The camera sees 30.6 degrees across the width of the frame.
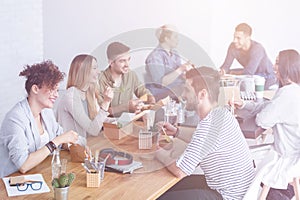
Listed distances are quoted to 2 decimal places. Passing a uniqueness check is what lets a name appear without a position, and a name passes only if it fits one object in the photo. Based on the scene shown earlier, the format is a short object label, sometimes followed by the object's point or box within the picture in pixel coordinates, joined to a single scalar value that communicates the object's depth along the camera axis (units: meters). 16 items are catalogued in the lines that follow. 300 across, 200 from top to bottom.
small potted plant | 2.10
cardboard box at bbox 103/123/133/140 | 2.95
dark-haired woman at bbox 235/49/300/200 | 3.27
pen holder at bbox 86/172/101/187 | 2.29
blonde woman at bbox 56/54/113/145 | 3.10
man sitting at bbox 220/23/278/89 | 5.01
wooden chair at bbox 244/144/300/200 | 2.54
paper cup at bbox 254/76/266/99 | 3.96
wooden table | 2.22
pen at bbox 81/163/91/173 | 2.30
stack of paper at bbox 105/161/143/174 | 2.49
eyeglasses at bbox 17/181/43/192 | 2.25
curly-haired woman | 2.50
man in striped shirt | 2.52
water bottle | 3.30
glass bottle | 2.30
